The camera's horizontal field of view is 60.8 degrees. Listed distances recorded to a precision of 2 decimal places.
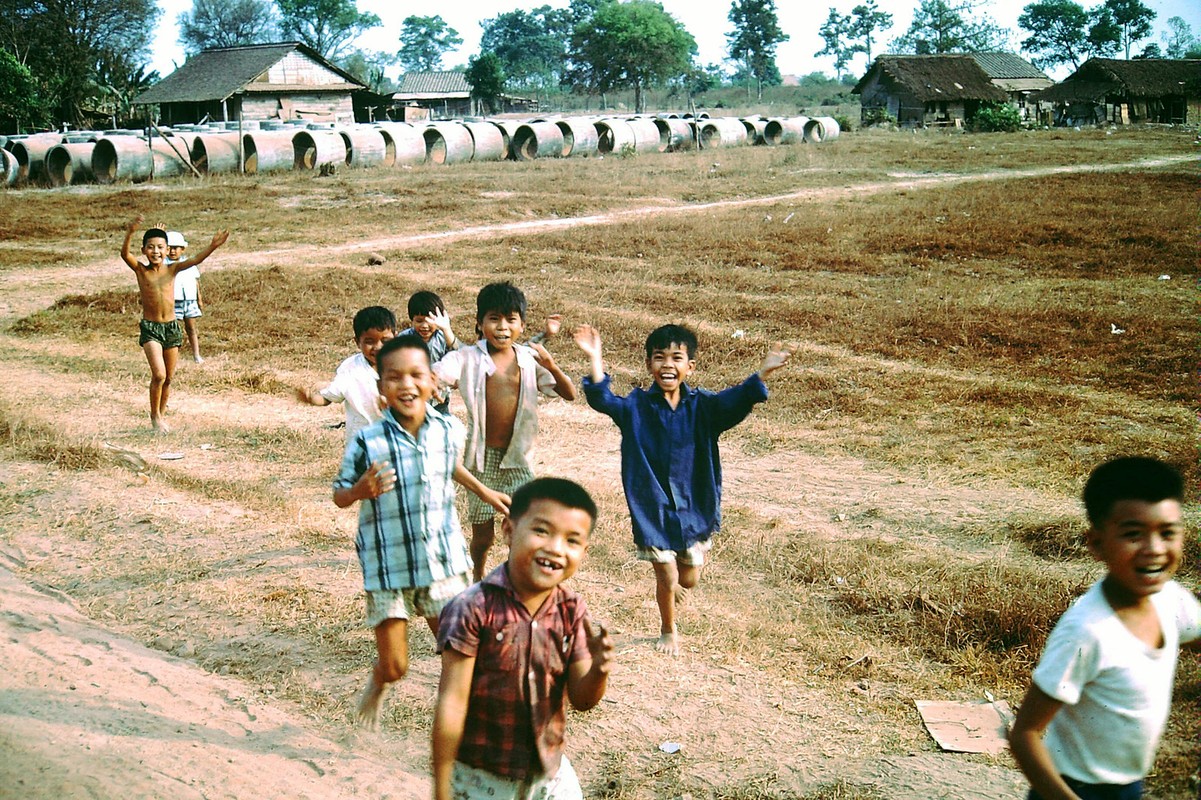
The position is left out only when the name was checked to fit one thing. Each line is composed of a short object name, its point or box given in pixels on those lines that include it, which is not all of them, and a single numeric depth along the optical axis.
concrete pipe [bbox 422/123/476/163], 28.98
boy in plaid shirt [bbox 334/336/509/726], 3.22
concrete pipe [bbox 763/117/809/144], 36.41
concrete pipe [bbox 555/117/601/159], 31.66
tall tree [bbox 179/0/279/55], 68.75
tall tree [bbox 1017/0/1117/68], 62.77
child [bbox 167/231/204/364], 9.45
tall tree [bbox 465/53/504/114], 52.41
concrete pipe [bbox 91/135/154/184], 23.45
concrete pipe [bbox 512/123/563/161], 30.95
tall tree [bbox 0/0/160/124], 38.34
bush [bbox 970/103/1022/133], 40.06
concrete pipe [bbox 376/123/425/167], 27.73
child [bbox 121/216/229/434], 7.35
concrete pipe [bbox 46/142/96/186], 23.78
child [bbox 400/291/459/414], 4.60
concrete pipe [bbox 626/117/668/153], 32.75
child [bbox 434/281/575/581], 4.31
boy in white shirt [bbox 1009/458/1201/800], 2.07
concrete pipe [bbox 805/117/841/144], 37.22
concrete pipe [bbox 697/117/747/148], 34.78
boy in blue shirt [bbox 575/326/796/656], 3.94
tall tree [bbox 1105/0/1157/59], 55.62
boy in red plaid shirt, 2.23
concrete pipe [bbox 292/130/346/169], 25.66
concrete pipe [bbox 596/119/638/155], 32.12
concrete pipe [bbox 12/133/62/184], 24.25
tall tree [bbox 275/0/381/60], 69.00
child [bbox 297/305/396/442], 4.41
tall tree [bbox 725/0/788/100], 75.50
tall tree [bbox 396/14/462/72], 96.56
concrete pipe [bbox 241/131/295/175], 24.97
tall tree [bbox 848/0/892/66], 80.69
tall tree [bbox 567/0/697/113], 60.78
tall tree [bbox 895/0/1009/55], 67.94
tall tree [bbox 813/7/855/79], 83.81
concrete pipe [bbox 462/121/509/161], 29.83
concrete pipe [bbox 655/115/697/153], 33.94
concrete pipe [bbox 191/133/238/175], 24.80
